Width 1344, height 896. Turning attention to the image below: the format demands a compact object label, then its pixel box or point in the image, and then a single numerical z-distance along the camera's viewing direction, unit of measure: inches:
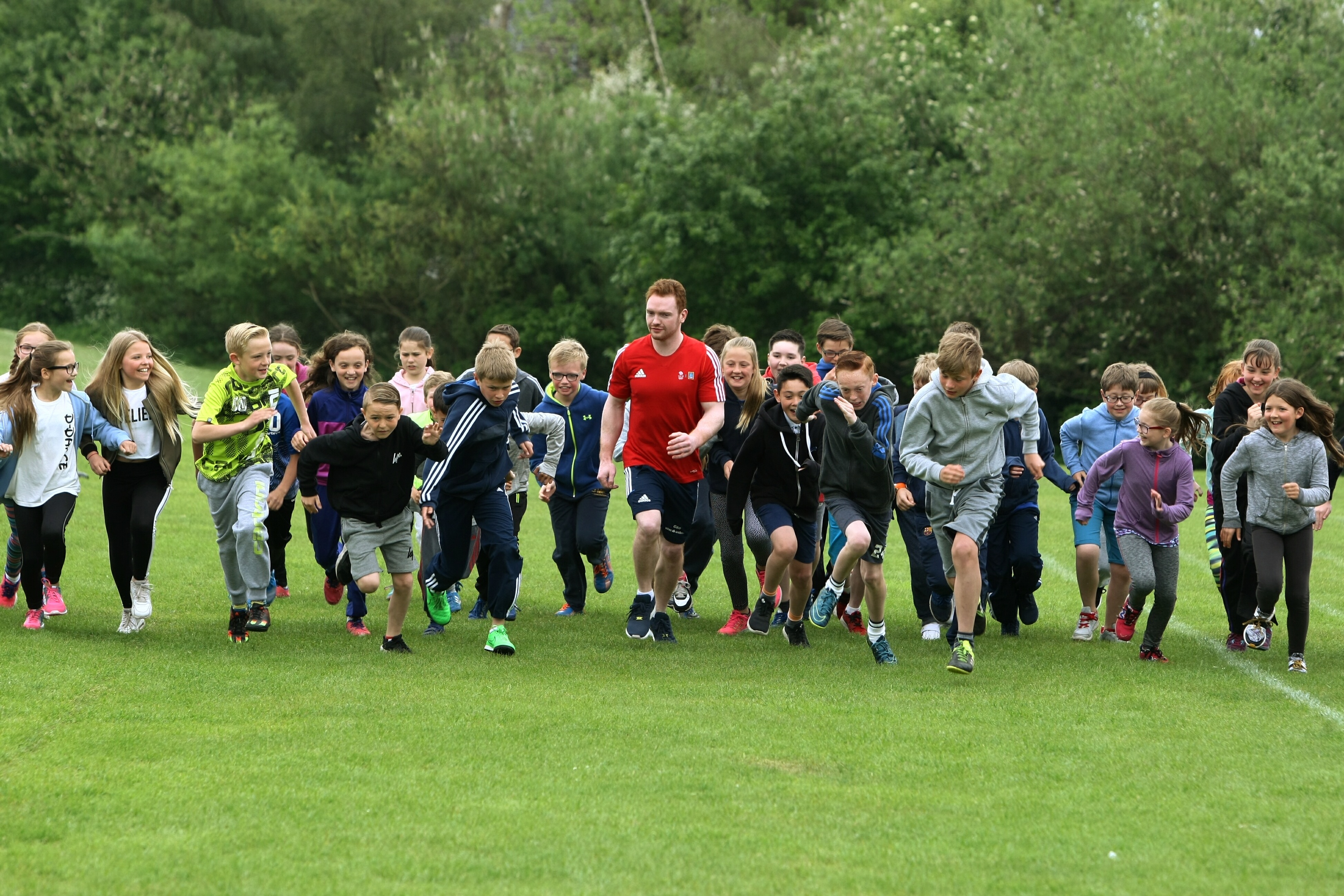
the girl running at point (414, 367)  887.7
